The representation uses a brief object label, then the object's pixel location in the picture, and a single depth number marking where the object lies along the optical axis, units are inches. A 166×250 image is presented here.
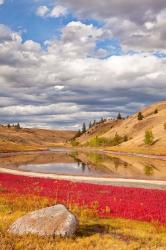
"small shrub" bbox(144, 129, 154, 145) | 7036.9
